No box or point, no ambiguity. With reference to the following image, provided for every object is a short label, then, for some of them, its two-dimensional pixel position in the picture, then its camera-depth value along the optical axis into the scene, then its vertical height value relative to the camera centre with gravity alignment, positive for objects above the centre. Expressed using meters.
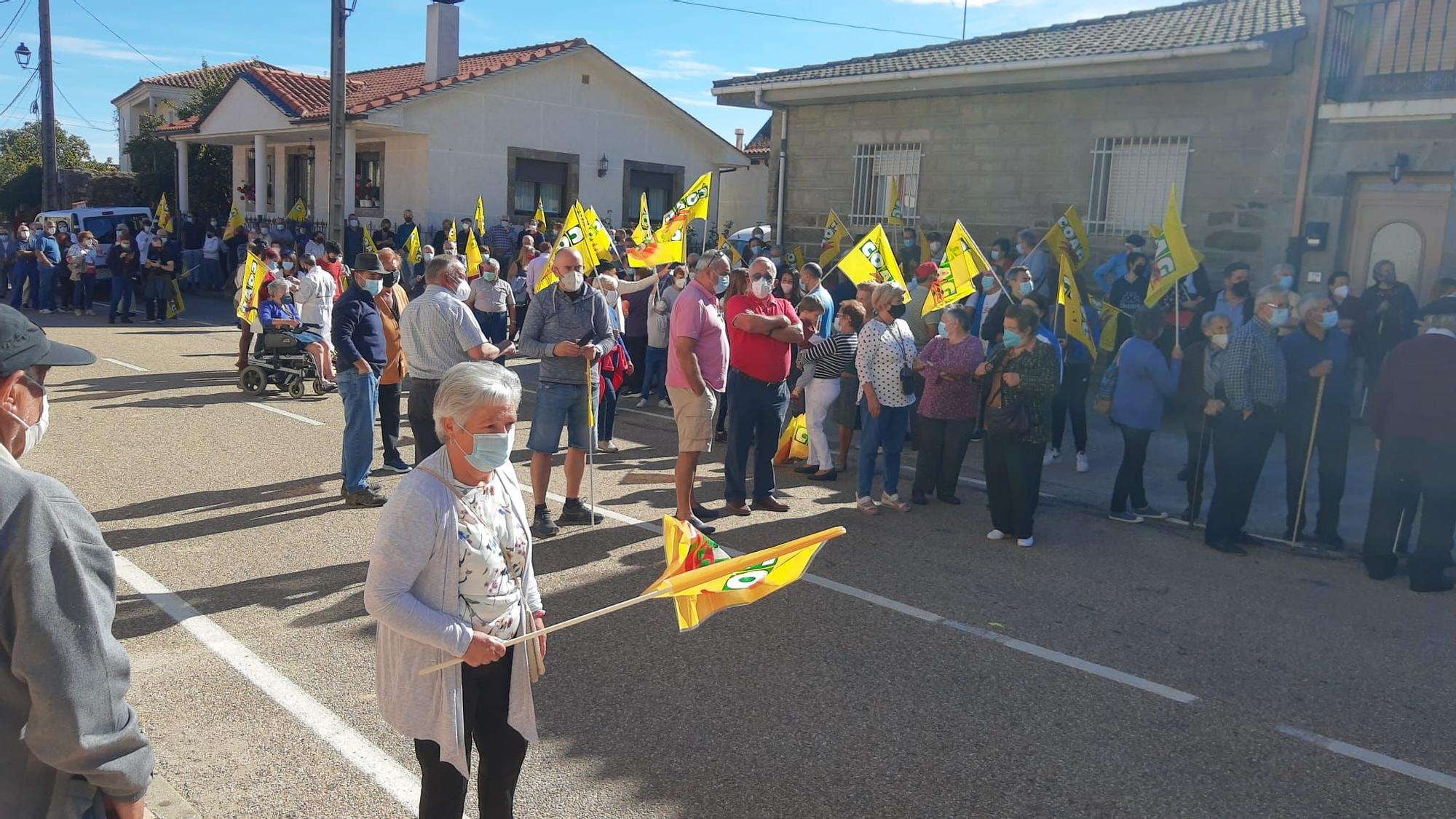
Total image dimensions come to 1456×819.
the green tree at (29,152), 48.31 +3.03
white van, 27.47 -0.09
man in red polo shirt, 7.99 -0.85
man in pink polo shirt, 7.52 -0.78
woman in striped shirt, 9.26 -0.84
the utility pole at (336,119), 19.94 +2.03
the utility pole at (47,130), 28.97 +2.17
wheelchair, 13.00 -1.64
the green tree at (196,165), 35.66 +1.87
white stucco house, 26.47 +2.63
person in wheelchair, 12.77 -1.11
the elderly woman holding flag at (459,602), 2.98 -1.01
